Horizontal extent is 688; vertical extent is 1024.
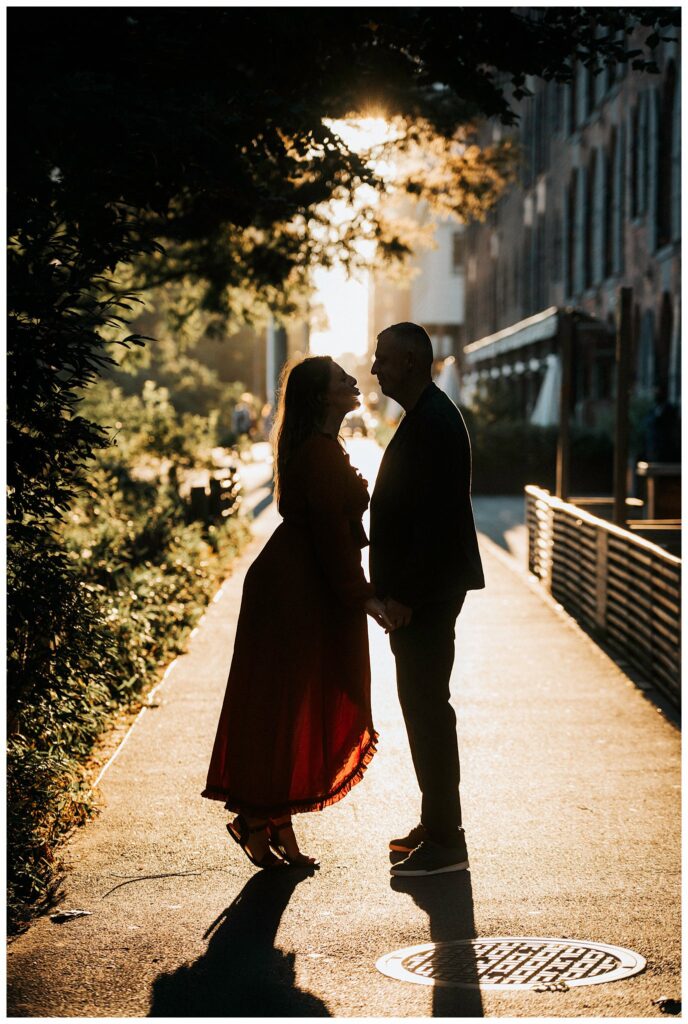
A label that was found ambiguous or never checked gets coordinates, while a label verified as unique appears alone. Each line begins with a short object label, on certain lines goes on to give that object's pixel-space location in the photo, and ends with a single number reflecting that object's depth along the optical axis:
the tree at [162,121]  5.04
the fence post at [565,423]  14.20
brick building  25.78
